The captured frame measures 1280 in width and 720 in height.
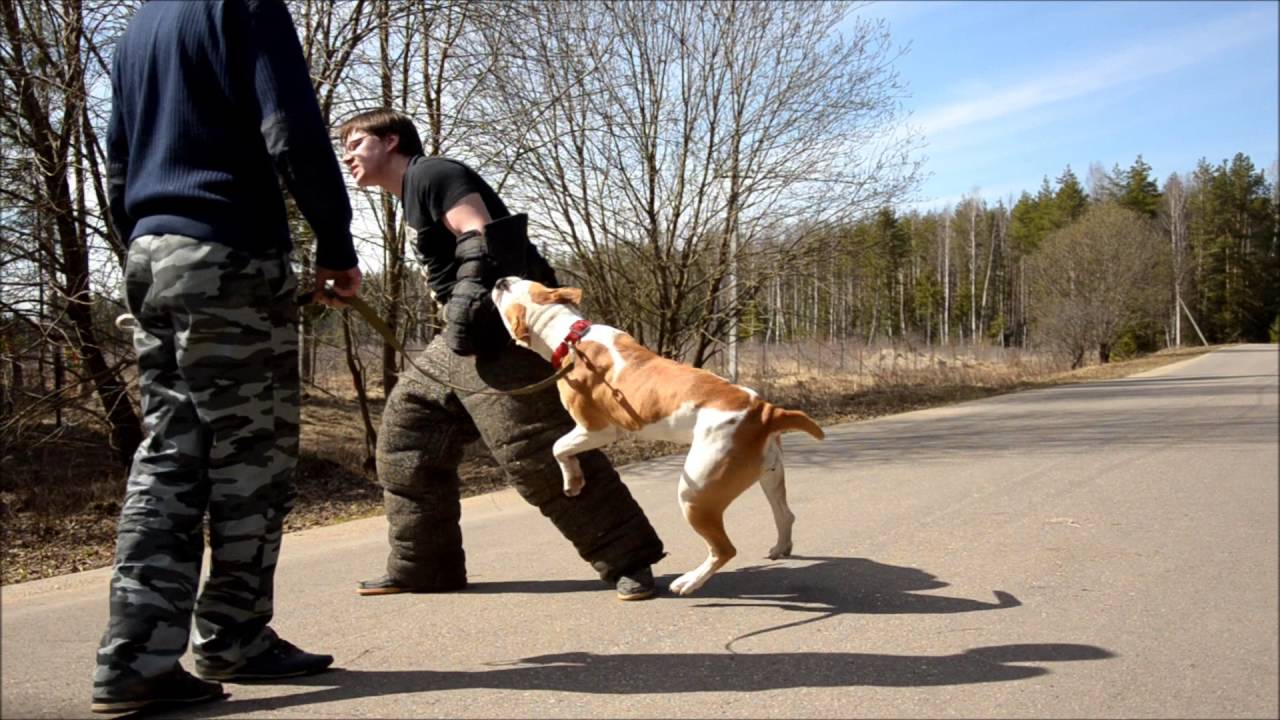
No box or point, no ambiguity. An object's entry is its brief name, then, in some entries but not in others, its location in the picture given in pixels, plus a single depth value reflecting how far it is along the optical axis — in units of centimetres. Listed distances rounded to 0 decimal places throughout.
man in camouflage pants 280
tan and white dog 359
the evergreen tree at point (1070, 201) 7181
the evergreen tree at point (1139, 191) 5600
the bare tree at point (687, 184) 1341
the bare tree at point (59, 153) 692
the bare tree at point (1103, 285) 3525
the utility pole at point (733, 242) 1426
